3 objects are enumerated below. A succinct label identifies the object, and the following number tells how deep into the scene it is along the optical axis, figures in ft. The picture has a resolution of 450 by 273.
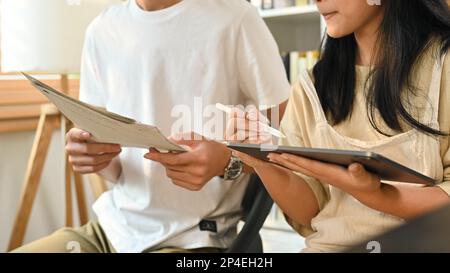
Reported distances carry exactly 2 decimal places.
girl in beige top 2.65
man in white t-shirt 3.41
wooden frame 5.29
